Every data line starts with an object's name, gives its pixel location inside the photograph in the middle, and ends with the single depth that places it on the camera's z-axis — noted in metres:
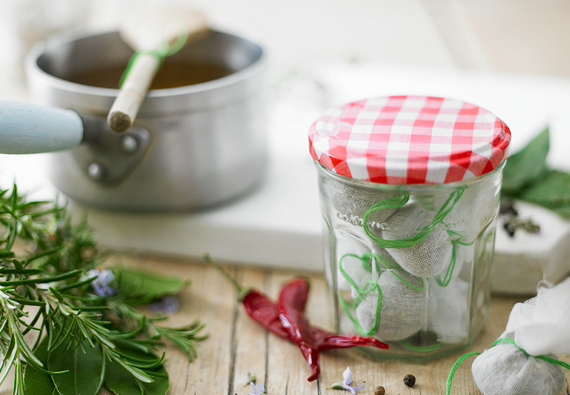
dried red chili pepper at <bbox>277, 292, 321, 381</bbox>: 0.49
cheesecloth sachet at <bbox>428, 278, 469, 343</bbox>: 0.47
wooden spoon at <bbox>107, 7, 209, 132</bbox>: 0.56
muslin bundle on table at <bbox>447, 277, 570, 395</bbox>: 0.40
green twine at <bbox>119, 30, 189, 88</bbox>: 0.64
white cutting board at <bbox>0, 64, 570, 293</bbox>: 0.59
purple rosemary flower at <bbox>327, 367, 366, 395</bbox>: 0.47
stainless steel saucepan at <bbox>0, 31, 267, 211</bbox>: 0.59
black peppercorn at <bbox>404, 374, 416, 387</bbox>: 0.47
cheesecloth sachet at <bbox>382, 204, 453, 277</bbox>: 0.43
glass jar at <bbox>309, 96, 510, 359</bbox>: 0.41
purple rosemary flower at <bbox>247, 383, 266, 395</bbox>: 0.47
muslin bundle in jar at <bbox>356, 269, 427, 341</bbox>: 0.46
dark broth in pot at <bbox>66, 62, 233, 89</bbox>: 0.81
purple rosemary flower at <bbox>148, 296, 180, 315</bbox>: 0.59
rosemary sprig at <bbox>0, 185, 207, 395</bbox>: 0.44
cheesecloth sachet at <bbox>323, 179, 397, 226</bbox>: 0.43
